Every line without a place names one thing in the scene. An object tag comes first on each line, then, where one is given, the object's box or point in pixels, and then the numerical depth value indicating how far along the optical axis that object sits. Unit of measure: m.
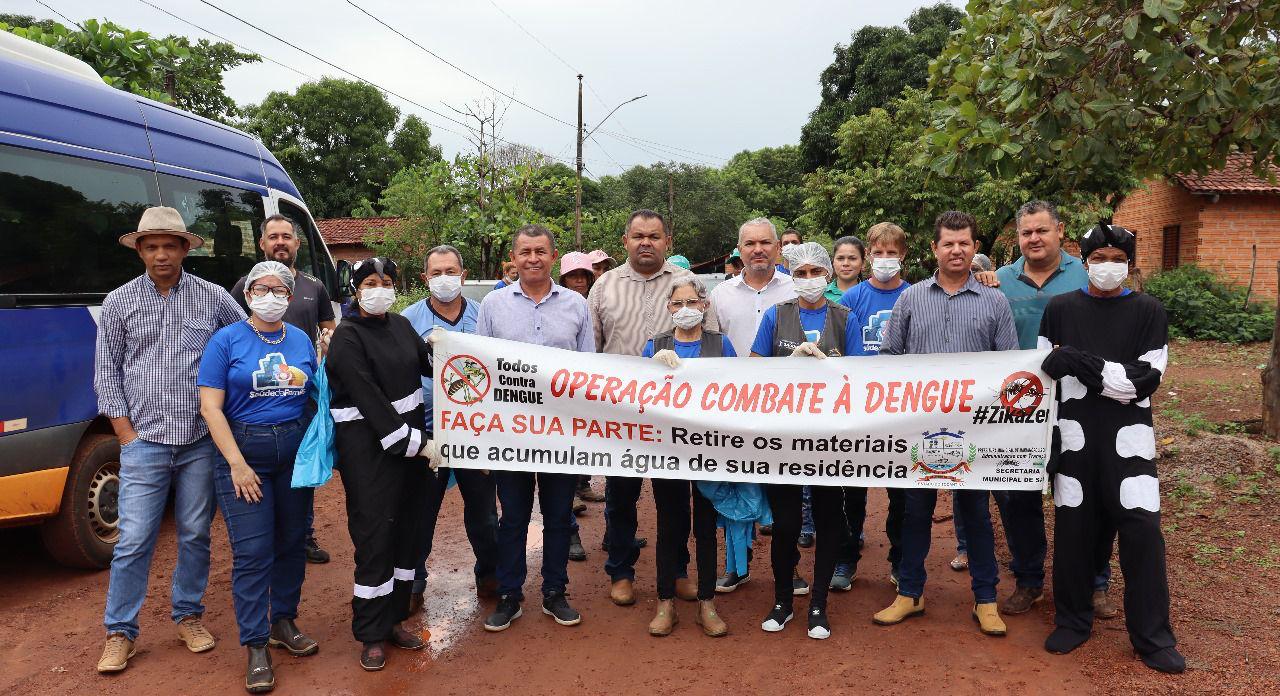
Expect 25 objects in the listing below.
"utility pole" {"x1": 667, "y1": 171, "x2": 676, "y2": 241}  41.70
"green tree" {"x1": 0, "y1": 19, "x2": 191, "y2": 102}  10.34
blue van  4.82
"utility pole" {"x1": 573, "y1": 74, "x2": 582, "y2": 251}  25.10
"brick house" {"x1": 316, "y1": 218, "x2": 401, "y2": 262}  36.44
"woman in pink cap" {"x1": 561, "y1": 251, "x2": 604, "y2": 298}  6.39
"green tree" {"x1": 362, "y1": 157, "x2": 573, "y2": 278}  19.41
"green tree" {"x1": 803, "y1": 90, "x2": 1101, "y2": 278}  16.80
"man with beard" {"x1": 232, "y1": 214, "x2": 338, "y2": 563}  5.54
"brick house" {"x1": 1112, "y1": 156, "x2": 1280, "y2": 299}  19.56
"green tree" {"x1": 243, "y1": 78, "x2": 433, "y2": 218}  40.78
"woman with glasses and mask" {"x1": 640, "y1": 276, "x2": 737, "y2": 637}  4.44
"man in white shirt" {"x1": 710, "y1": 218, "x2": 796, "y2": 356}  5.15
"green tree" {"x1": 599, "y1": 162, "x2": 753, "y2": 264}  43.06
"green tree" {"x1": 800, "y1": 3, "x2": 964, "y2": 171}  27.27
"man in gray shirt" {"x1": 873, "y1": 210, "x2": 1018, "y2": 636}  4.36
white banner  4.31
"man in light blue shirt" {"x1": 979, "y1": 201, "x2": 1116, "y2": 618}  4.61
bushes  17.47
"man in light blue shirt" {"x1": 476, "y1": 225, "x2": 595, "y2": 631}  4.56
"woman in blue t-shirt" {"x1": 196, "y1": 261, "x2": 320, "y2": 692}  3.90
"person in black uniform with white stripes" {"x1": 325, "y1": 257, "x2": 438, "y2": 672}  3.99
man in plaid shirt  4.01
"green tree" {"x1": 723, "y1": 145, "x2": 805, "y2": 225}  50.34
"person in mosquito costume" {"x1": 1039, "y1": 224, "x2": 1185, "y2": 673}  3.93
